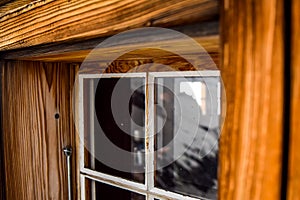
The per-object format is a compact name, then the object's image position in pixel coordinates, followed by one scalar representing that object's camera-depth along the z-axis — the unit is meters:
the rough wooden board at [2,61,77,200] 0.74
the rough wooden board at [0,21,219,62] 0.33
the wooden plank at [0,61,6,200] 0.73
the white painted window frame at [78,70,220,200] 0.70
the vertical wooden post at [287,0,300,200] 0.27
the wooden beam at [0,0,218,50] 0.34
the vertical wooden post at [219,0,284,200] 0.28
